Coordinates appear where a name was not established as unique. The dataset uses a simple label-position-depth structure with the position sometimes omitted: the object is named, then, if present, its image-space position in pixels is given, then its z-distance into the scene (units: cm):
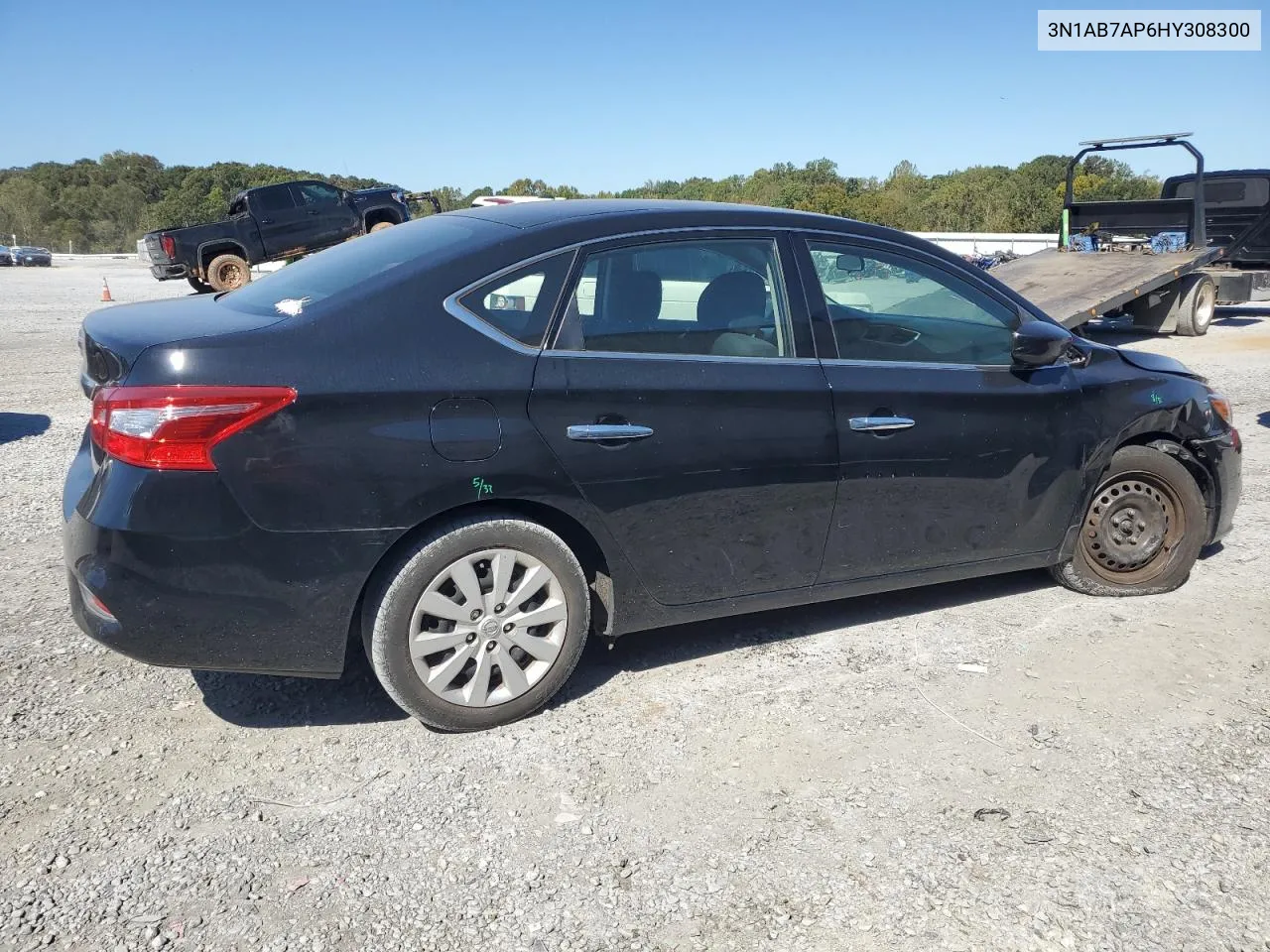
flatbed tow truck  1212
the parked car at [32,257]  4941
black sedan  293
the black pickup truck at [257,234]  1934
